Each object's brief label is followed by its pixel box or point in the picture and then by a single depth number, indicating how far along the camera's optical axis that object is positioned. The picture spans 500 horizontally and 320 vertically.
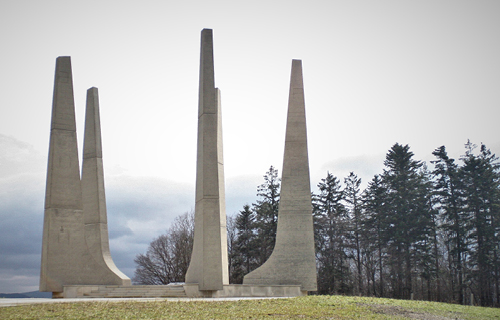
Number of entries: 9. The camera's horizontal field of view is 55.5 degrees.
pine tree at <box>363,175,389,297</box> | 37.55
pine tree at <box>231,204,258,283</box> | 39.12
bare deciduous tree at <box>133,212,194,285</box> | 39.58
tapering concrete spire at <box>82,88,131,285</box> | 23.48
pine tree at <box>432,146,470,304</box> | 33.72
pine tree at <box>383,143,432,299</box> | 35.34
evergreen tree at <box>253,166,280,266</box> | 38.41
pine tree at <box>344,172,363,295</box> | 39.44
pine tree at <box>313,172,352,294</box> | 38.00
